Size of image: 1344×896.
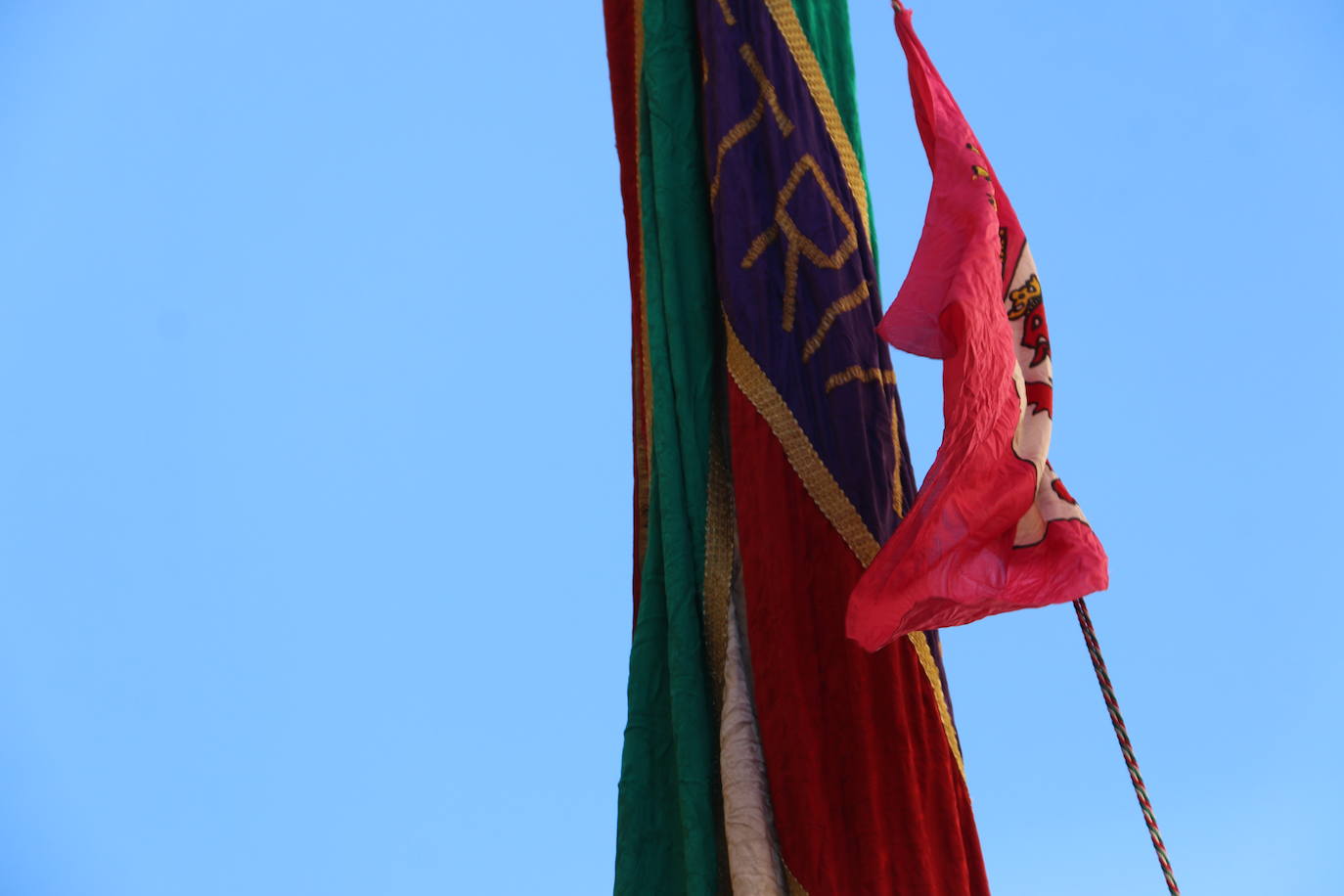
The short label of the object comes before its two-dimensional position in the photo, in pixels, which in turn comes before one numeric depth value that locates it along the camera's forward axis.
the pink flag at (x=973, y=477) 5.06
